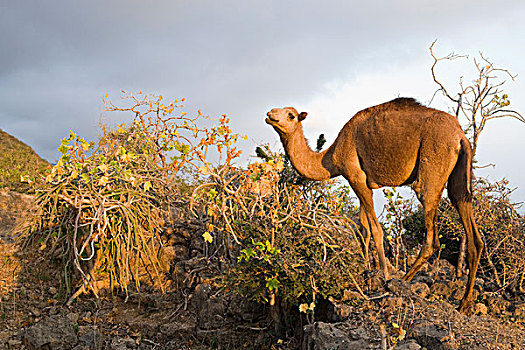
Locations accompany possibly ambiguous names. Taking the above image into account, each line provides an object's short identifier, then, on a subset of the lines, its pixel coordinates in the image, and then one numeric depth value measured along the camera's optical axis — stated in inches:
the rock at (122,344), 209.8
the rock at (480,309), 229.7
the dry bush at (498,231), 277.1
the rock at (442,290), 257.4
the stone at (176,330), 226.4
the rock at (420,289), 226.8
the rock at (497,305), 251.1
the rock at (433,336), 156.7
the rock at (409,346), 147.1
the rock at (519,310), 247.0
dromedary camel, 211.6
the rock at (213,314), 221.3
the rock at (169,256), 276.2
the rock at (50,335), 208.4
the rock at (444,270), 296.0
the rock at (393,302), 188.9
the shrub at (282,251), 178.9
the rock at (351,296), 193.9
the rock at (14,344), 215.8
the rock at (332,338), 156.6
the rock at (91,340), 208.7
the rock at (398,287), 201.2
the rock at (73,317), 234.4
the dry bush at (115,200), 225.8
